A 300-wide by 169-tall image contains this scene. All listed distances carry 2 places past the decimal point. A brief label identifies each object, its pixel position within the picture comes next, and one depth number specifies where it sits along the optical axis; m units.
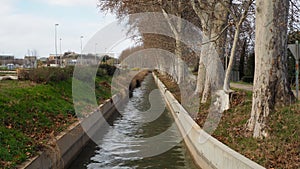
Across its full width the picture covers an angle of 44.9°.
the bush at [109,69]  41.14
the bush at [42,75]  18.00
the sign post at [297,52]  11.92
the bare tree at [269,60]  8.42
